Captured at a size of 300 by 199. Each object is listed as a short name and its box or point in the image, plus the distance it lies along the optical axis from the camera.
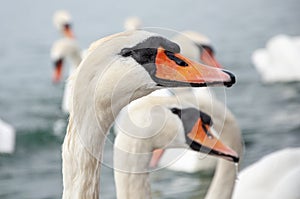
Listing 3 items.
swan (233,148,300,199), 5.69
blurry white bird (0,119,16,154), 8.43
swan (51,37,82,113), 9.99
